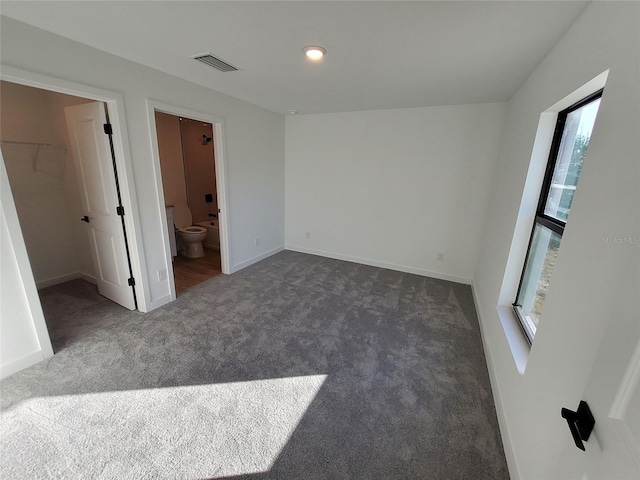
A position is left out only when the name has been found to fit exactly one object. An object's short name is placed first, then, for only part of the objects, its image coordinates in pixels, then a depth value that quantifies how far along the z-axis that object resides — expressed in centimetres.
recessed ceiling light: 189
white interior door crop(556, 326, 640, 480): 52
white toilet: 435
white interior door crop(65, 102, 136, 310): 240
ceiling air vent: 213
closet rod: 275
